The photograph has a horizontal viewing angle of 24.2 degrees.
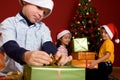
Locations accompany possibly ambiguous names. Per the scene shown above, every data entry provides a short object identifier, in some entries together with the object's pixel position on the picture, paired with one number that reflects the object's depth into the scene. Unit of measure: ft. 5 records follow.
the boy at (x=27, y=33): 2.51
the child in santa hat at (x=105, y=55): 13.89
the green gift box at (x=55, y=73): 1.87
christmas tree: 16.85
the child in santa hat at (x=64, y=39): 15.64
